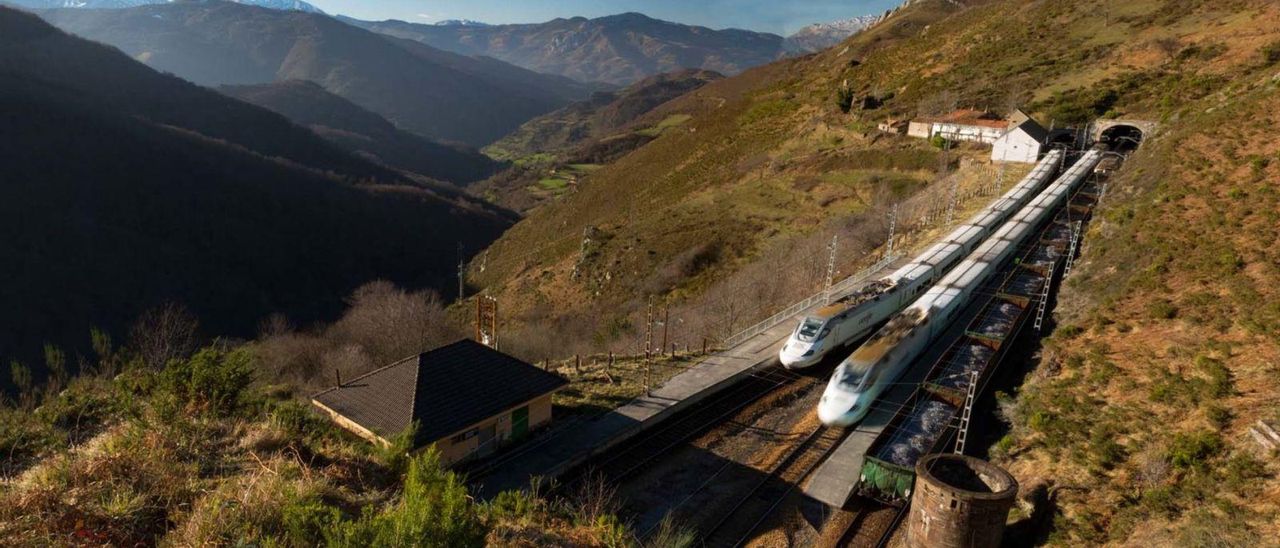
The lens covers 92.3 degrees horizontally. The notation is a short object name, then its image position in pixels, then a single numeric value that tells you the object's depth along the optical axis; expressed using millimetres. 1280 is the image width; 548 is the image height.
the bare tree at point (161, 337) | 27047
